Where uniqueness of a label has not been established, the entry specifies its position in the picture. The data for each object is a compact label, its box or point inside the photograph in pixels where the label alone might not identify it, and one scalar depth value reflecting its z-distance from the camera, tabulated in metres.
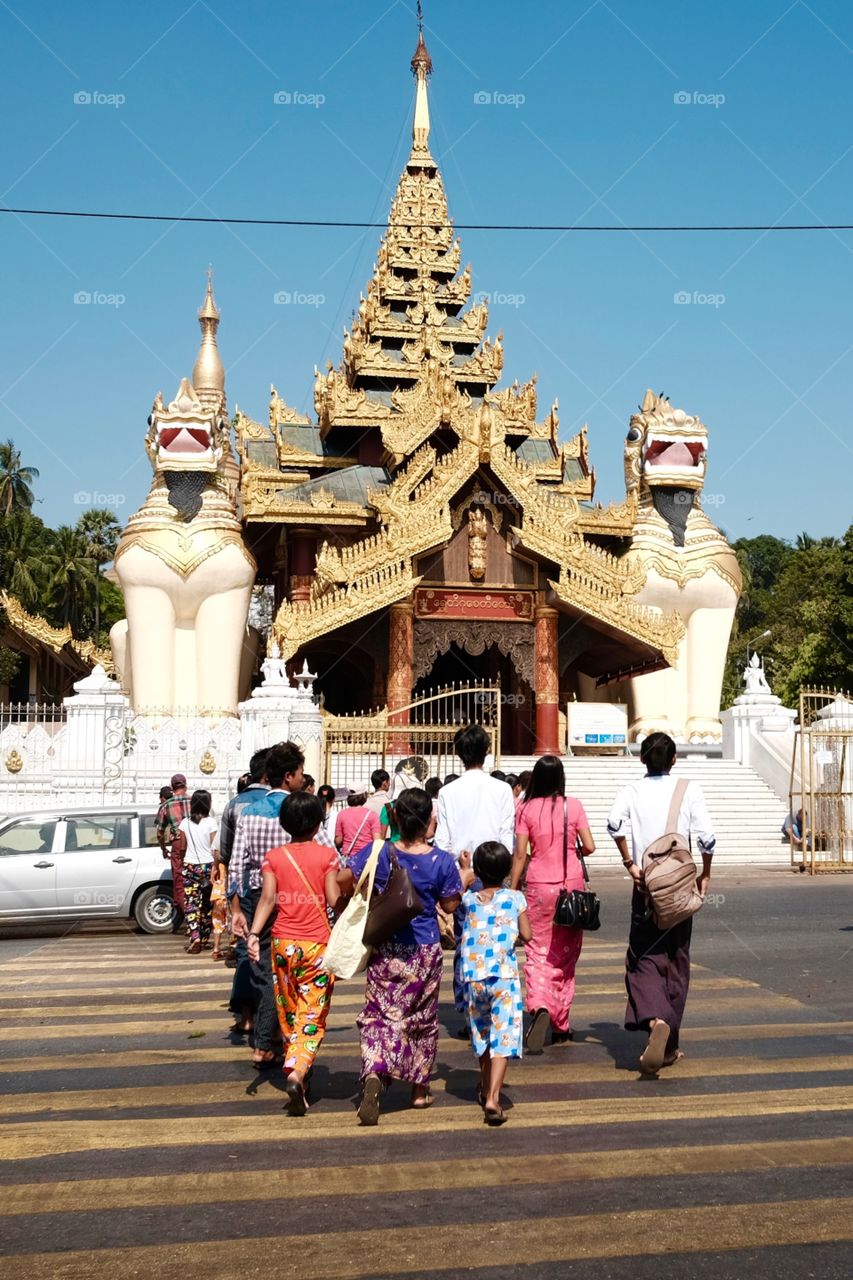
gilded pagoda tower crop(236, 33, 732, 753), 26.68
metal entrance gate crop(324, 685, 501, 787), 20.61
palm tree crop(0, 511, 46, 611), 51.06
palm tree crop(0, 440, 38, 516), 58.97
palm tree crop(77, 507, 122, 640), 62.09
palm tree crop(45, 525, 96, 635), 58.34
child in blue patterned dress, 5.75
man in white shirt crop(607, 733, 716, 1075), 6.38
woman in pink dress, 7.23
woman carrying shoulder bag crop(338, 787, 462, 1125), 5.84
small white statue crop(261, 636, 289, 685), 20.88
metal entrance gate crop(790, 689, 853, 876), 19.59
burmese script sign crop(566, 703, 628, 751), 27.70
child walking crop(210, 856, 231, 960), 10.70
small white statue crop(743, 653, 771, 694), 26.14
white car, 12.69
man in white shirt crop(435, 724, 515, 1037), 7.29
